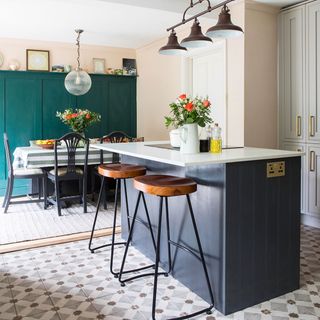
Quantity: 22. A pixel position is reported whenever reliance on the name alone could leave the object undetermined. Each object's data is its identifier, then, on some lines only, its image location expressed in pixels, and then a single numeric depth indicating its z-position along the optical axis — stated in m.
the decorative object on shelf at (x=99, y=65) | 6.59
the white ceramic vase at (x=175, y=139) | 2.97
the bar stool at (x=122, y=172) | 2.82
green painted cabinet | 6.00
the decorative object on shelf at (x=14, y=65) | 5.94
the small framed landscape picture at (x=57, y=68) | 6.25
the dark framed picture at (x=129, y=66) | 6.82
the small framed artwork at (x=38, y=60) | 6.10
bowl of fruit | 4.90
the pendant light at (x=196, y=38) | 2.87
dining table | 4.51
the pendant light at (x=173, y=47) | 3.20
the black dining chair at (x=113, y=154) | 4.88
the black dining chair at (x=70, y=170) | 4.50
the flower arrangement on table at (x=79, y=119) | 5.06
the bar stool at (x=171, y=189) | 2.17
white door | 4.59
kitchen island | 2.20
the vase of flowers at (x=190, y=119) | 2.47
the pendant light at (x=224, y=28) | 2.61
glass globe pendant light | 5.53
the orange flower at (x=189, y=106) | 2.46
